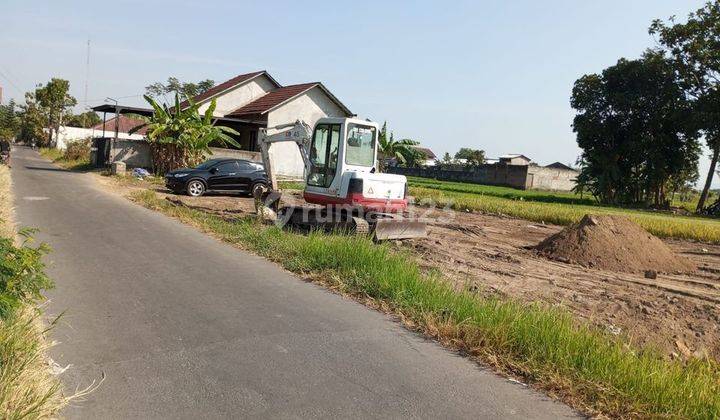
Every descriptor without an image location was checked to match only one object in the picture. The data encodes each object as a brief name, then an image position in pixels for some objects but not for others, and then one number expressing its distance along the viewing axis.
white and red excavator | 12.91
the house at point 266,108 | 32.50
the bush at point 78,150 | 38.22
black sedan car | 21.52
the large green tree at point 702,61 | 38.28
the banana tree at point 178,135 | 27.62
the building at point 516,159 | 87.74
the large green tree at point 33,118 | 78.81
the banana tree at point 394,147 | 39.12
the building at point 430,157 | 107.69
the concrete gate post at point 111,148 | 28.76
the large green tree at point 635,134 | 41.78
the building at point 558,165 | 91.81
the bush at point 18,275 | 4.44
